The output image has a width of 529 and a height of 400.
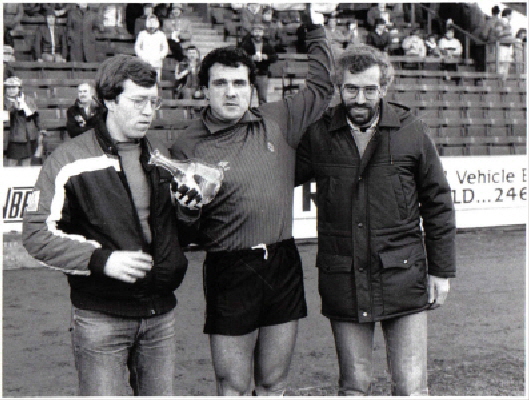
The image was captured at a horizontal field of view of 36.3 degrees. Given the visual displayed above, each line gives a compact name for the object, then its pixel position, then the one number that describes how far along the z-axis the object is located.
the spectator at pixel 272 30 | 14.71
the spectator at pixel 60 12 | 13.13
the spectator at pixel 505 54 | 17.17
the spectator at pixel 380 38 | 15.79
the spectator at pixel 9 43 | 11.95
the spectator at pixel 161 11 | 14.10
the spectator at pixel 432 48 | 16.79
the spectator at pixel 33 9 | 13.36
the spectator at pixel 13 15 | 12.83
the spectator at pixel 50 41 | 12.72
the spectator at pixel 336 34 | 14.34
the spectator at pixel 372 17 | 16.97
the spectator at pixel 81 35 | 12.79
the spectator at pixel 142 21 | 13.45
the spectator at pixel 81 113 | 10.05
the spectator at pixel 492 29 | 17.55
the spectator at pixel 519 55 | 17.27
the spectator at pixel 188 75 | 12.88
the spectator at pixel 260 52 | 13.22
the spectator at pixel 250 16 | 14.53
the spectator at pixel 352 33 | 14.89
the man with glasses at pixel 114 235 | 2.88
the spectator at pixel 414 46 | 16.58
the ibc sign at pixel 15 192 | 9.05
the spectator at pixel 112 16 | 14.22
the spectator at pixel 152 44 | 12.81
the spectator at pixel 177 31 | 13.42
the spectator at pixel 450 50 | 16.92
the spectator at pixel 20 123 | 10.20
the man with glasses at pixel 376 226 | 3.44
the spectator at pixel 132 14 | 14.59
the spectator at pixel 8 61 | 11.54
